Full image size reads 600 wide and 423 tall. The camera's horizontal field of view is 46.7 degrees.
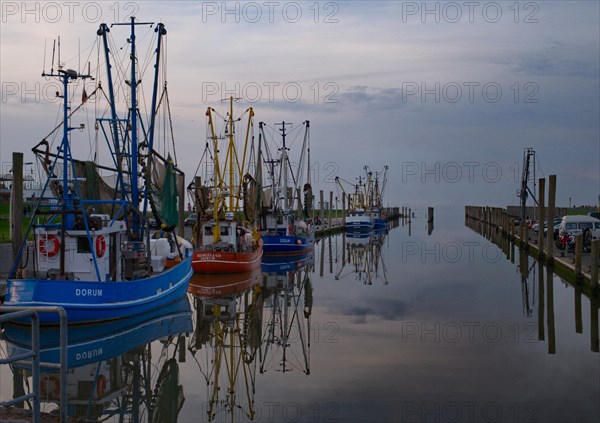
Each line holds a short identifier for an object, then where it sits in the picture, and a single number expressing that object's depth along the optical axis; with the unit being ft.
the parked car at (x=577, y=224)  121.80
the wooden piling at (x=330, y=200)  262.30
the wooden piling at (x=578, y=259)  80.94
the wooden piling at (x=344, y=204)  277.03
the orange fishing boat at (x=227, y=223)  104.78
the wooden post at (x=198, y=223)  117.70
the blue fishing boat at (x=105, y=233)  58.39
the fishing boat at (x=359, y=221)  254.68
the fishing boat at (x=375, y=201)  285.84
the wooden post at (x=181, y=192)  110.11
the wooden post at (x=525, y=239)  138.10
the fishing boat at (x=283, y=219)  142.61
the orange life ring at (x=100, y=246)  63.21
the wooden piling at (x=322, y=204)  239.50
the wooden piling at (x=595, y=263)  73.51
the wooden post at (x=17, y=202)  63.52
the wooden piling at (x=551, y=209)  101.91
